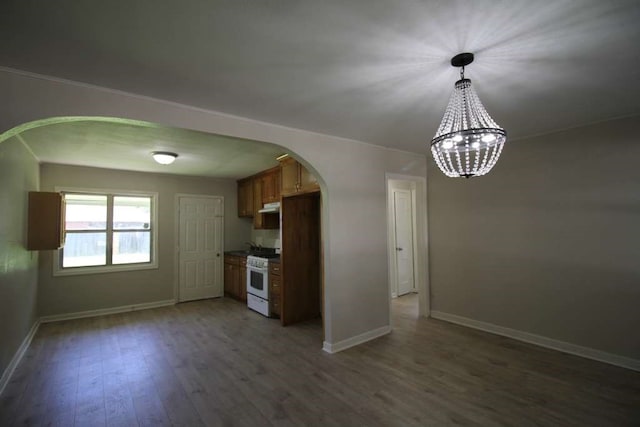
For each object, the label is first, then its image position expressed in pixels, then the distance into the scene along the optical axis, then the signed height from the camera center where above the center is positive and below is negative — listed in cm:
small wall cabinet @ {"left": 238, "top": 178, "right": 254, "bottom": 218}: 602 +65
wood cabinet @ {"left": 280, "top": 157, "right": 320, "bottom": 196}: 389 +67
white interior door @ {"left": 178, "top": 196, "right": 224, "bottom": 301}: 586 -38
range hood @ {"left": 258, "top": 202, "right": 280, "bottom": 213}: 502 +35
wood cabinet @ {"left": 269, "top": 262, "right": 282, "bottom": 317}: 449 -97
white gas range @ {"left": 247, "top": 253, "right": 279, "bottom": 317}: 470 -92
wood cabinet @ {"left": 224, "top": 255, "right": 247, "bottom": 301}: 556 -97
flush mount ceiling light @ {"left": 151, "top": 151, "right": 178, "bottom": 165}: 397 +100
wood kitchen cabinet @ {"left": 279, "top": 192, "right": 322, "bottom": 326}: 430 -50
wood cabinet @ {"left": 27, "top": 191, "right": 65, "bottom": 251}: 361 +13
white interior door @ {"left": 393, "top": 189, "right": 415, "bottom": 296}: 588 -28
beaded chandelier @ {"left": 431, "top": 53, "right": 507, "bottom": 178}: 176 +55
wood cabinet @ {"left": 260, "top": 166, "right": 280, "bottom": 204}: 516 +78
